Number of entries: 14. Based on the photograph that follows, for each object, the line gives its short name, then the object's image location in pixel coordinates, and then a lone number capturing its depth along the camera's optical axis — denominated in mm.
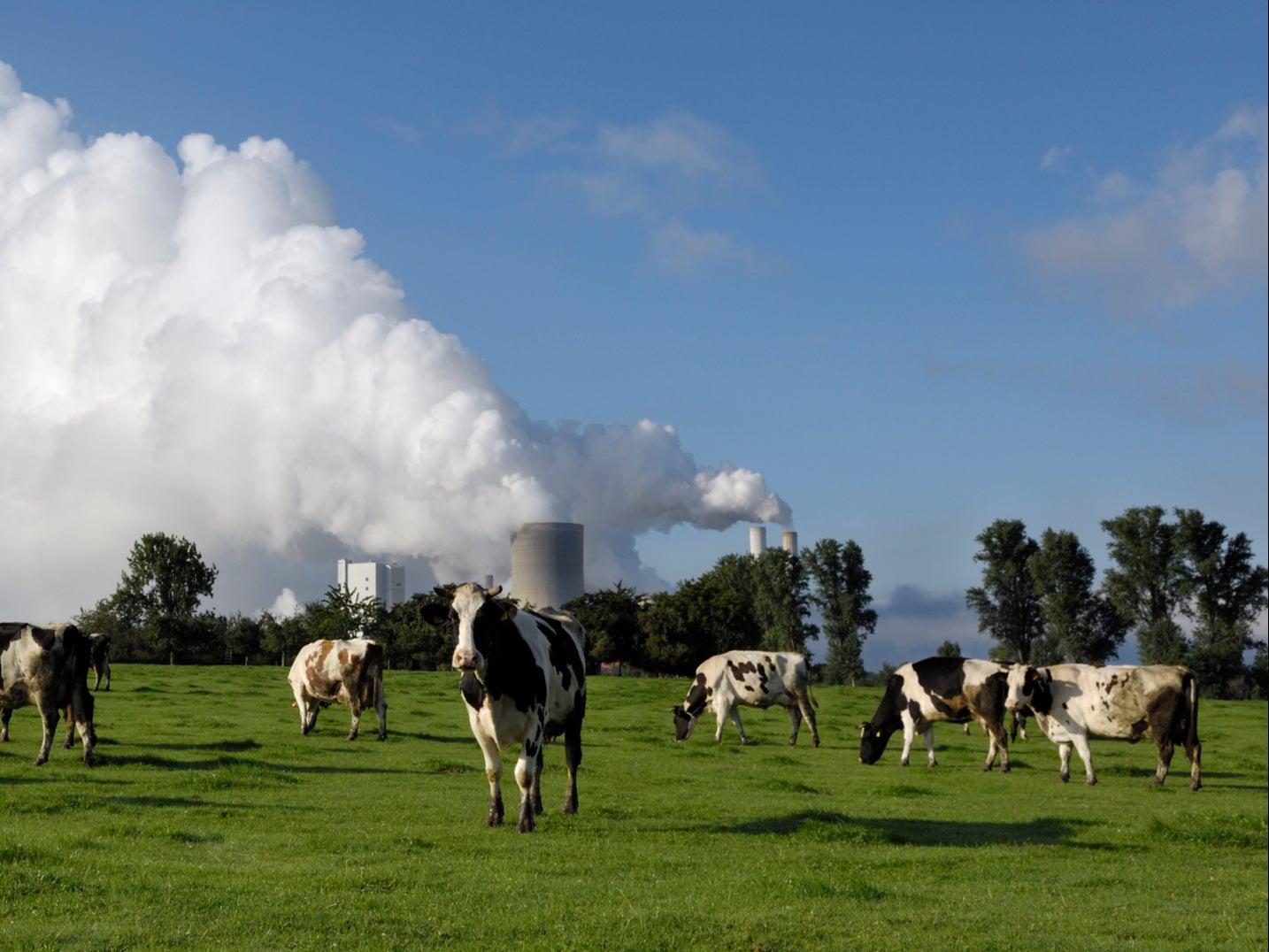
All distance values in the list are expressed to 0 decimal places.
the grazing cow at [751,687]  31875
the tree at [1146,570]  89000
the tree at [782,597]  112250
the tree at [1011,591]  95312
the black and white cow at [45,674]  21094
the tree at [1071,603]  92625
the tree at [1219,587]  84750
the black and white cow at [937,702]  26562
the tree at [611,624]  98625
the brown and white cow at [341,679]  28422
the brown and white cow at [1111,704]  23953
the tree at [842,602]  104750
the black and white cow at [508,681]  13258
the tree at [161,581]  114312
